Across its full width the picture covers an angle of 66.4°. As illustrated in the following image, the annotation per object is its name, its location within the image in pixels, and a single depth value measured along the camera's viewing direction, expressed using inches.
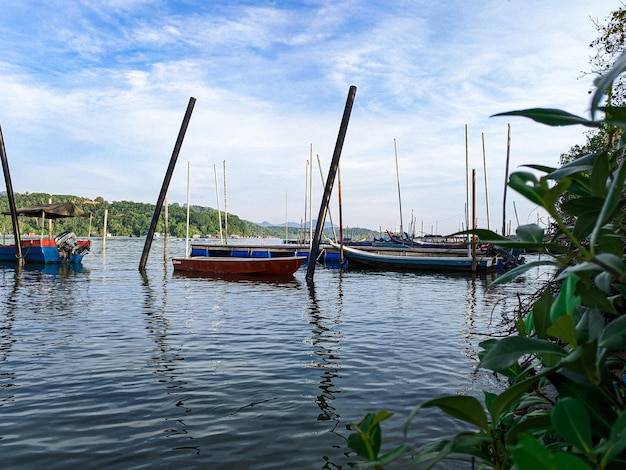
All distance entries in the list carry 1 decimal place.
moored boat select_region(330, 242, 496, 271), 1087.0
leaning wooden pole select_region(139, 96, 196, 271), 911.7
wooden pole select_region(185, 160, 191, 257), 1278.3
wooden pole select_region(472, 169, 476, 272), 970.1
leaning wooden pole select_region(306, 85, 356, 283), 796.6
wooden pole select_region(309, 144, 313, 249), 1487.3
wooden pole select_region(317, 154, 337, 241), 1516.1
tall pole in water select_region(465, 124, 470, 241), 1251.2
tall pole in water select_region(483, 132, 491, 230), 1472.8
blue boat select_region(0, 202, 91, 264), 1096.8
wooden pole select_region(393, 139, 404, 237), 1567.4
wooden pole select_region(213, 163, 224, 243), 1617.1
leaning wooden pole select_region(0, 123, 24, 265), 950.4
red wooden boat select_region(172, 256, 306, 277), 871.7
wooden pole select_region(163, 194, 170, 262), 1201.8
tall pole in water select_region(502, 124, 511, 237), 1524.1
